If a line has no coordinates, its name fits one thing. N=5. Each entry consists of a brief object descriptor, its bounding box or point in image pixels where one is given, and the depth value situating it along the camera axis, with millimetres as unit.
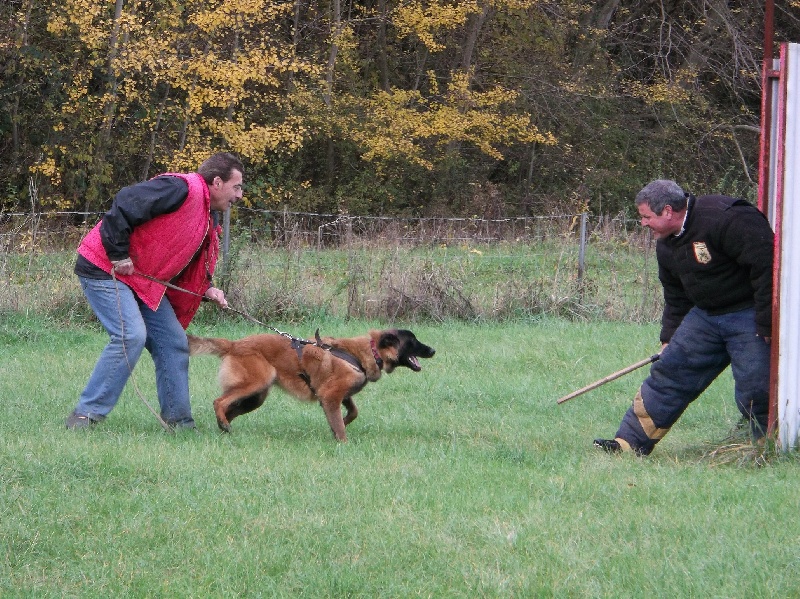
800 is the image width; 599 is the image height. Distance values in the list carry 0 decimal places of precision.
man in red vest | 13172
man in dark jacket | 12383
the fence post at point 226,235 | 25672
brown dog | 14187
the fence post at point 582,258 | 27417
